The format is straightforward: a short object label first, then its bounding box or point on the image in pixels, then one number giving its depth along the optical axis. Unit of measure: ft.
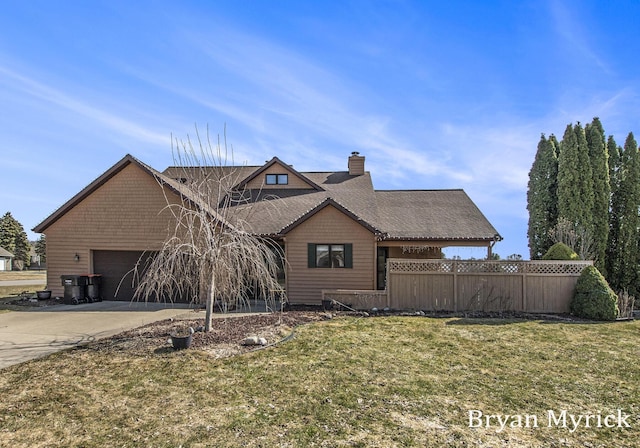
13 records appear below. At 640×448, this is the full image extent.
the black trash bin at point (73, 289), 43.27
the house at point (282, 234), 43.50
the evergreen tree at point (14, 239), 176.24
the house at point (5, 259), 160.56
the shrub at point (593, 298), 34.73
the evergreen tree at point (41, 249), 187.79
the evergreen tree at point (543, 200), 58.29
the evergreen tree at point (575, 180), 52.65
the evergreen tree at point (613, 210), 52.17
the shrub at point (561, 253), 39.63
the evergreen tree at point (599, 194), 51.49
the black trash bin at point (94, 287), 44.70
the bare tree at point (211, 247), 26.08
